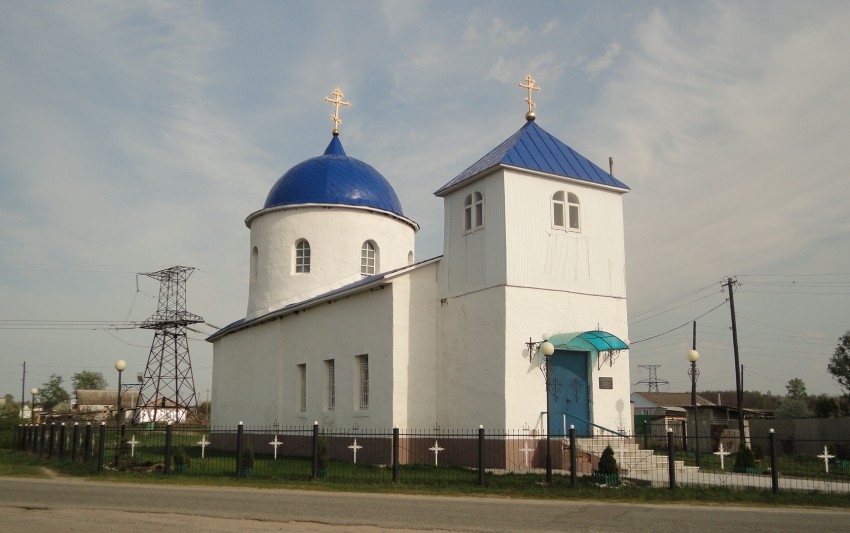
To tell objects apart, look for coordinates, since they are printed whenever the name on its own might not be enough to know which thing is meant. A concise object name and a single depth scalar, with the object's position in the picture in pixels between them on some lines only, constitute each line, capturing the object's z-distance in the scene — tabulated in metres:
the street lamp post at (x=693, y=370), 19.89
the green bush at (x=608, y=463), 15.68
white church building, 18.72
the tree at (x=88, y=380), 96.00
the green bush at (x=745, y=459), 18.81
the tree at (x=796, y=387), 77.31
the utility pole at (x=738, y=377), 31.83
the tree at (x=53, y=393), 83.56
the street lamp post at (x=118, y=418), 19.03
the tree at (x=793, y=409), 46.99
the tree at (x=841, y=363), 54.03
